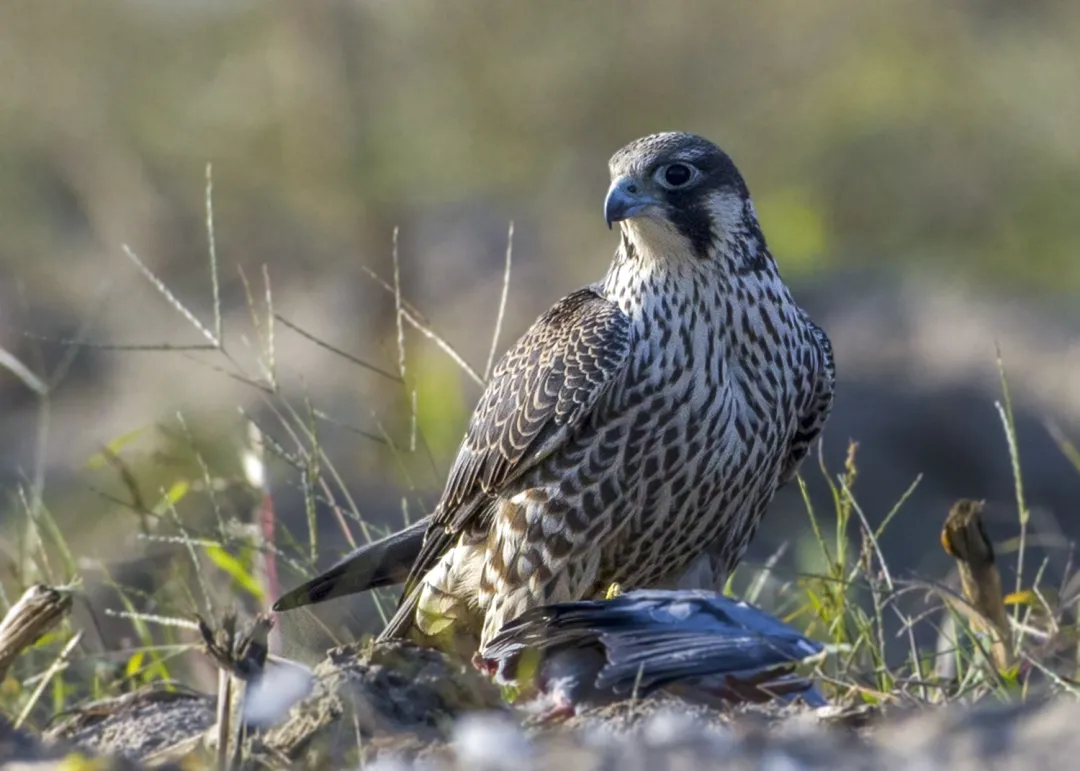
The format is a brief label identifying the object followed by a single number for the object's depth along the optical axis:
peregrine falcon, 8.48
